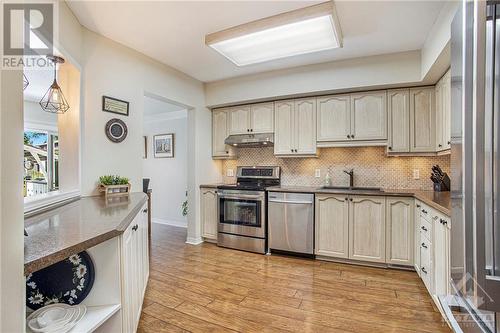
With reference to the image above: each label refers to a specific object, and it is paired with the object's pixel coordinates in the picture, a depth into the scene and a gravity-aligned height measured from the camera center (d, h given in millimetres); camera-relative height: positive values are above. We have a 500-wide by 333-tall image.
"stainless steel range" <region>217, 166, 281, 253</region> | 3586 -722
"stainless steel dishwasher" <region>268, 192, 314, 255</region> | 3309 -754
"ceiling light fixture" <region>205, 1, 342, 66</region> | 2114 +1228
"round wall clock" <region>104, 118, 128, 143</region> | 2658 +386
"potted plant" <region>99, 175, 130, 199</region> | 2527 -206
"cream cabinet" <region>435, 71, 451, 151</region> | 2549 +576
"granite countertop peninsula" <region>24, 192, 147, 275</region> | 941 -322
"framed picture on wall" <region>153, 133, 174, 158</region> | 5426 +448
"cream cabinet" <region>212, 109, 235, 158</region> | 4242 +547
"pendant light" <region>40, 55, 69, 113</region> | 2127 +596
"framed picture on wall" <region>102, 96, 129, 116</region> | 2633 +653
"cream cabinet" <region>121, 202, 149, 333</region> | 1386 -703
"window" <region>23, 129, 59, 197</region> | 2359 +27
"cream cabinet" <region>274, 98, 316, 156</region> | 3592 +566
